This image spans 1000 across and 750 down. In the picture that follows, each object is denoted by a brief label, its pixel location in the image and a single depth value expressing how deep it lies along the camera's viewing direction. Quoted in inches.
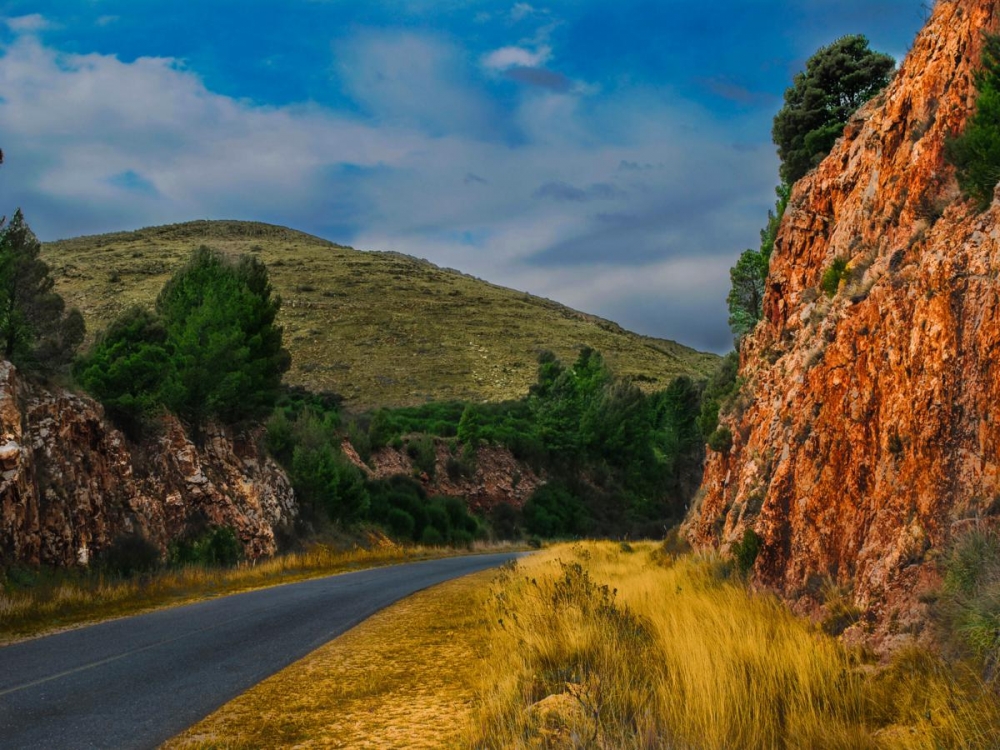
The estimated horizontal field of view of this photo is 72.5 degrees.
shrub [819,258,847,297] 544.4
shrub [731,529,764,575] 433.7
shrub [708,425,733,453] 747.4
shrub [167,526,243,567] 794.8
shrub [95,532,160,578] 677.3
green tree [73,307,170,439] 832.6
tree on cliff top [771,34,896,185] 908.6
